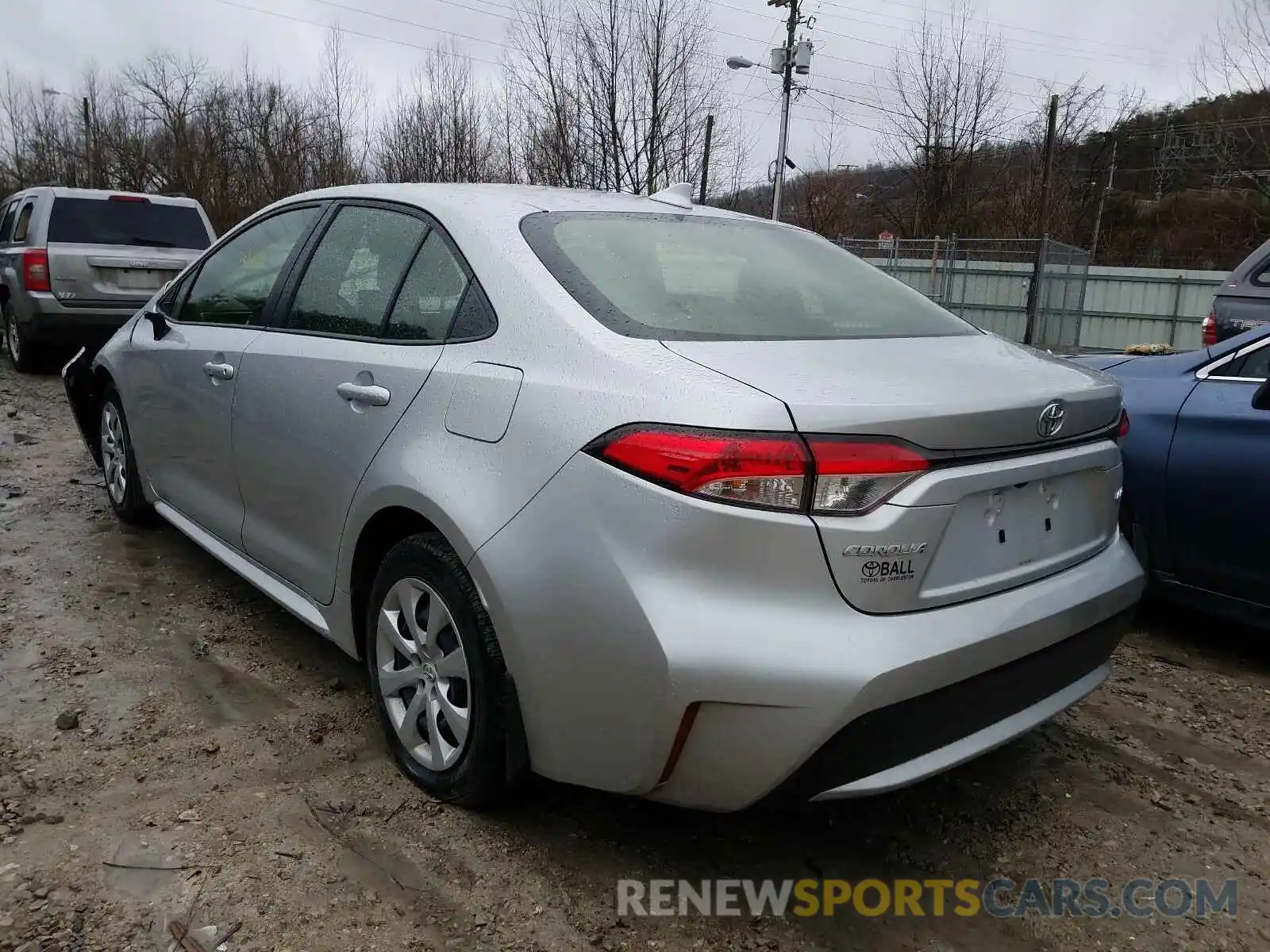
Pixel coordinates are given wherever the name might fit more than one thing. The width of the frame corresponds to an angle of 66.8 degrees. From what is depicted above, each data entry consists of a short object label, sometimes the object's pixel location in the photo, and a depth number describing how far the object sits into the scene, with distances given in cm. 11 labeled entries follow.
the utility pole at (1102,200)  3253
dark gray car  707
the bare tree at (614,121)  1753
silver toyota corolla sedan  183
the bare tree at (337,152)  2445
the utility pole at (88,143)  3197
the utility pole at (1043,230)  1830
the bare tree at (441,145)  2089
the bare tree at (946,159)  2469
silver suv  889
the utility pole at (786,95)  1989
